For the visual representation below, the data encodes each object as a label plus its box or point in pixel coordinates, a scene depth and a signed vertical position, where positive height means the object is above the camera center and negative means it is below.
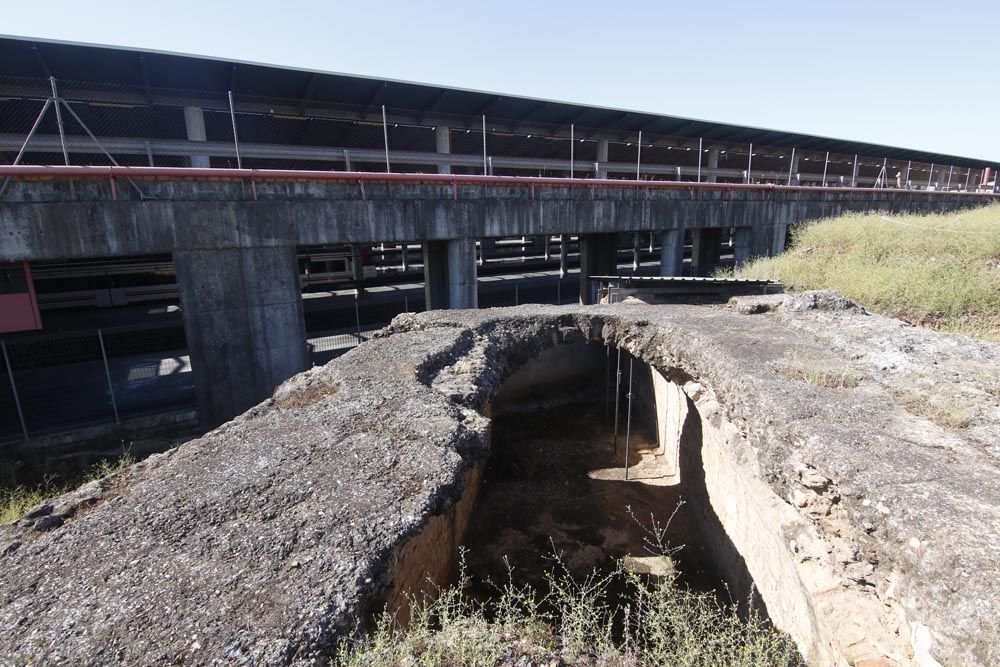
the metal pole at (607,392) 10.12 -3.69
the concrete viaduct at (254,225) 7.53 -0.04
